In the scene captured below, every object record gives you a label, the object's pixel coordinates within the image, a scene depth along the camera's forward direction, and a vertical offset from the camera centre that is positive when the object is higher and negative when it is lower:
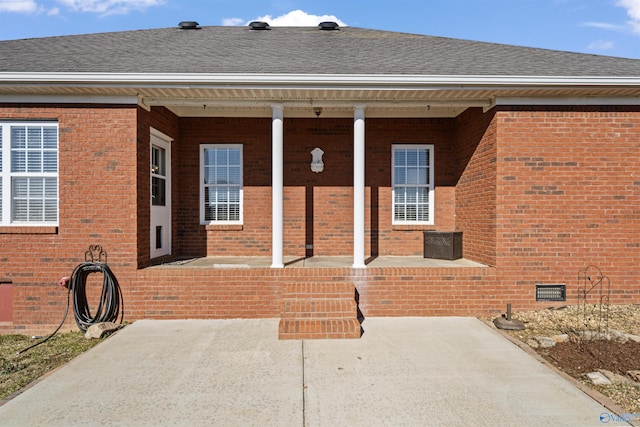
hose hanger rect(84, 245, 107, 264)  6.30 -0.68
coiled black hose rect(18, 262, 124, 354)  6.09 -1.35
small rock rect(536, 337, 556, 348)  5.10 -1.72
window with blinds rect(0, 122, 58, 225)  6.34 +0.65
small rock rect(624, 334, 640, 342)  5.18 -1.68
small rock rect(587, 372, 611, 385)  4.04 -1.76
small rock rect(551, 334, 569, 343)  5.24 -1.71
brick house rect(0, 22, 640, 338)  6.11 +0.64
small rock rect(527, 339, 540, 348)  5.12 -1.75
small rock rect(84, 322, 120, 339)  5.71 -1.76
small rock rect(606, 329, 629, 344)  5.18 -1.68
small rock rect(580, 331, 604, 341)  5.25 -1.68
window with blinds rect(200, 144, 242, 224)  8.56 +0.67
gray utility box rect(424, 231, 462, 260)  7.61 -0.62
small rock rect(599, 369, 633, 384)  4.03 -1.75
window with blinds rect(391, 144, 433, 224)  8.57 +0.71
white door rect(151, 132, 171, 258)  7.60 +0.37
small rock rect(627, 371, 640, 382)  4.10 -1.74
